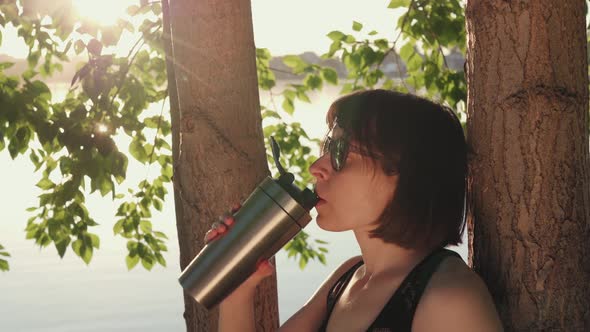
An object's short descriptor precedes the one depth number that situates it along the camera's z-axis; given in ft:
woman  8.20
